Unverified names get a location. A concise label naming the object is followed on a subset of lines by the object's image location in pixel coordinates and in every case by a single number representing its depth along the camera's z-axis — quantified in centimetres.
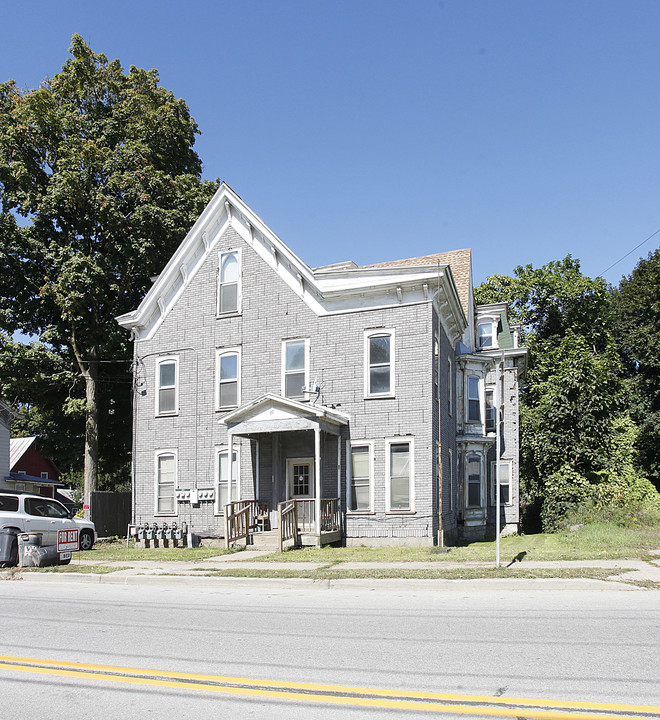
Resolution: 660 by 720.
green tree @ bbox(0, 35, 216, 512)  2836
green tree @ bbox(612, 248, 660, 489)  3819
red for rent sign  1689
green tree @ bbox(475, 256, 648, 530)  2798
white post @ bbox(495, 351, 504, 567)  1283
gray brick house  2002
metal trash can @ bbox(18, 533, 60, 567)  1641
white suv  1838
